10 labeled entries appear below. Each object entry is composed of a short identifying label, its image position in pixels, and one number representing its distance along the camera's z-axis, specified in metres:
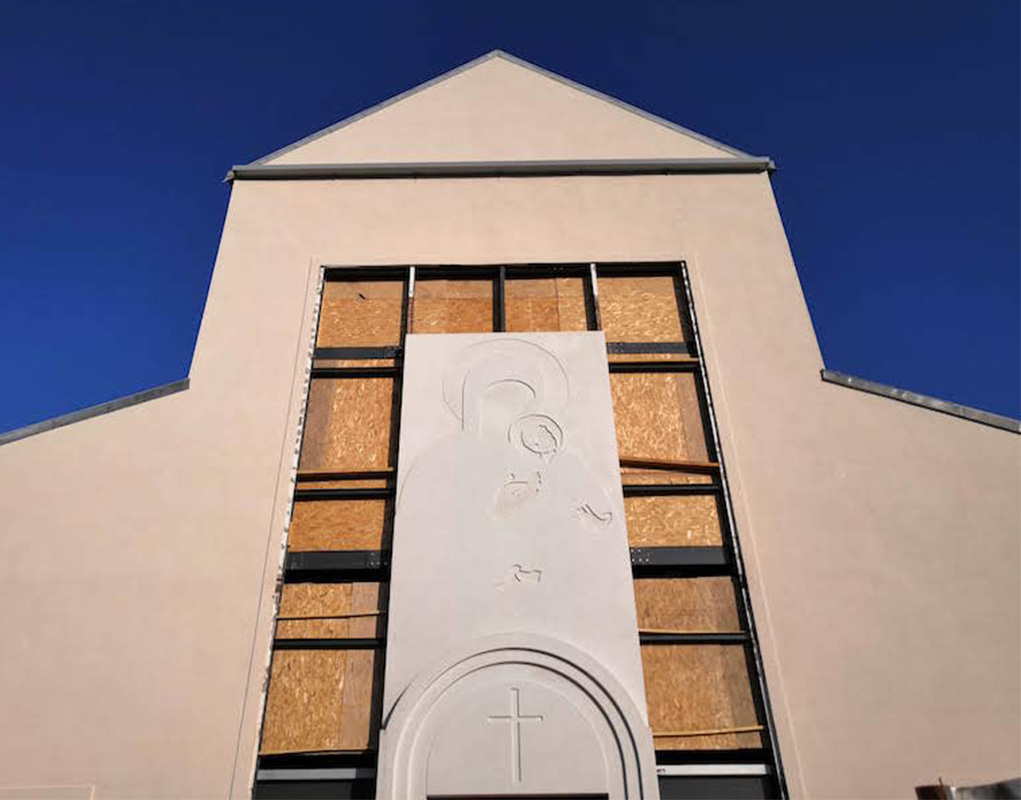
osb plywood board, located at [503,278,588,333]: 8.00
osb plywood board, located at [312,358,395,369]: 7.76
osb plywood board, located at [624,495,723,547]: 6.68
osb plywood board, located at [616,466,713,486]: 6.98
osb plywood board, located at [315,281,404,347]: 8.01
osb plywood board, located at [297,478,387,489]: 6.98
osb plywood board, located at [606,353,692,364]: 7.73
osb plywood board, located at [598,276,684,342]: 7.99
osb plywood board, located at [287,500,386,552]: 6.68
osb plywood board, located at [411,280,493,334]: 8.02
